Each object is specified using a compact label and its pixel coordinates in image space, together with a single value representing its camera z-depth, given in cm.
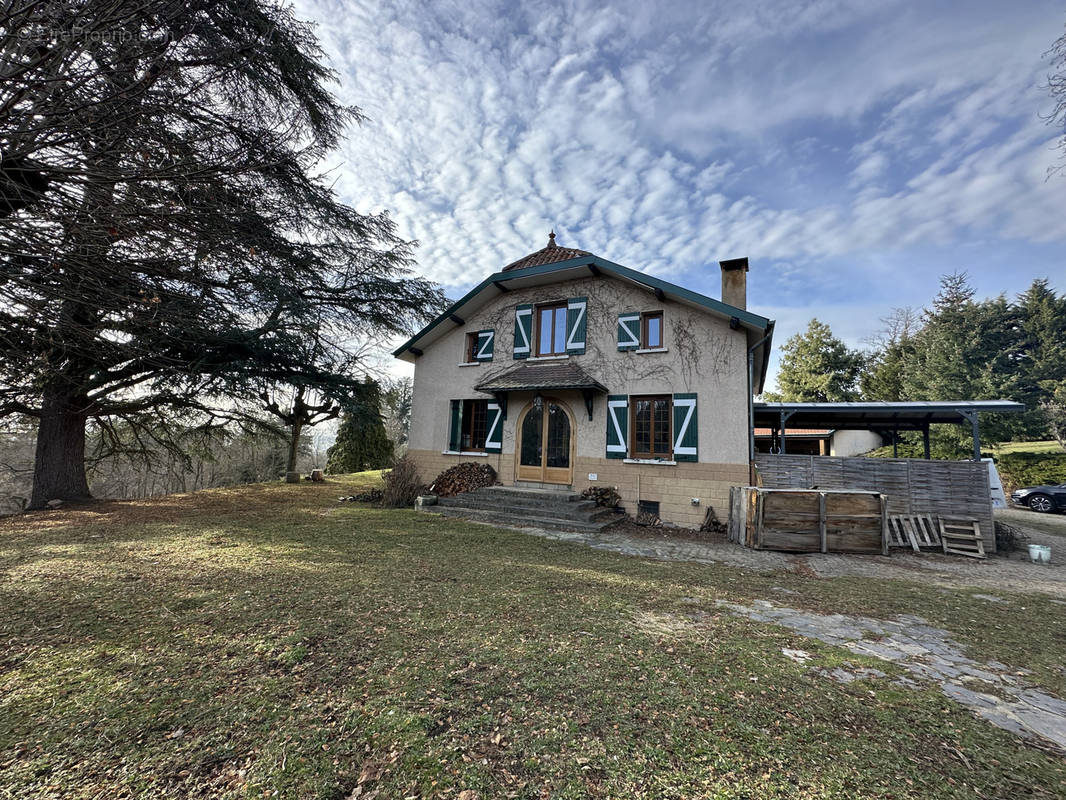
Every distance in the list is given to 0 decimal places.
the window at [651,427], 985
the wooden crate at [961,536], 752
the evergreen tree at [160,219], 387
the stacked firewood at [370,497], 1163
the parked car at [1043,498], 1388
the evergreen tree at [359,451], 2036
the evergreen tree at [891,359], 2509
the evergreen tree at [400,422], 2603
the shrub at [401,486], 1097
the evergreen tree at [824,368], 2525
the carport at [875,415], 887
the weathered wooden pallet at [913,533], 775
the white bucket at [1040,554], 709
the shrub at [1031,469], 1728
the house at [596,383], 924
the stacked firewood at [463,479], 1120
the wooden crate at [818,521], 725
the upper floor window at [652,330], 1019
